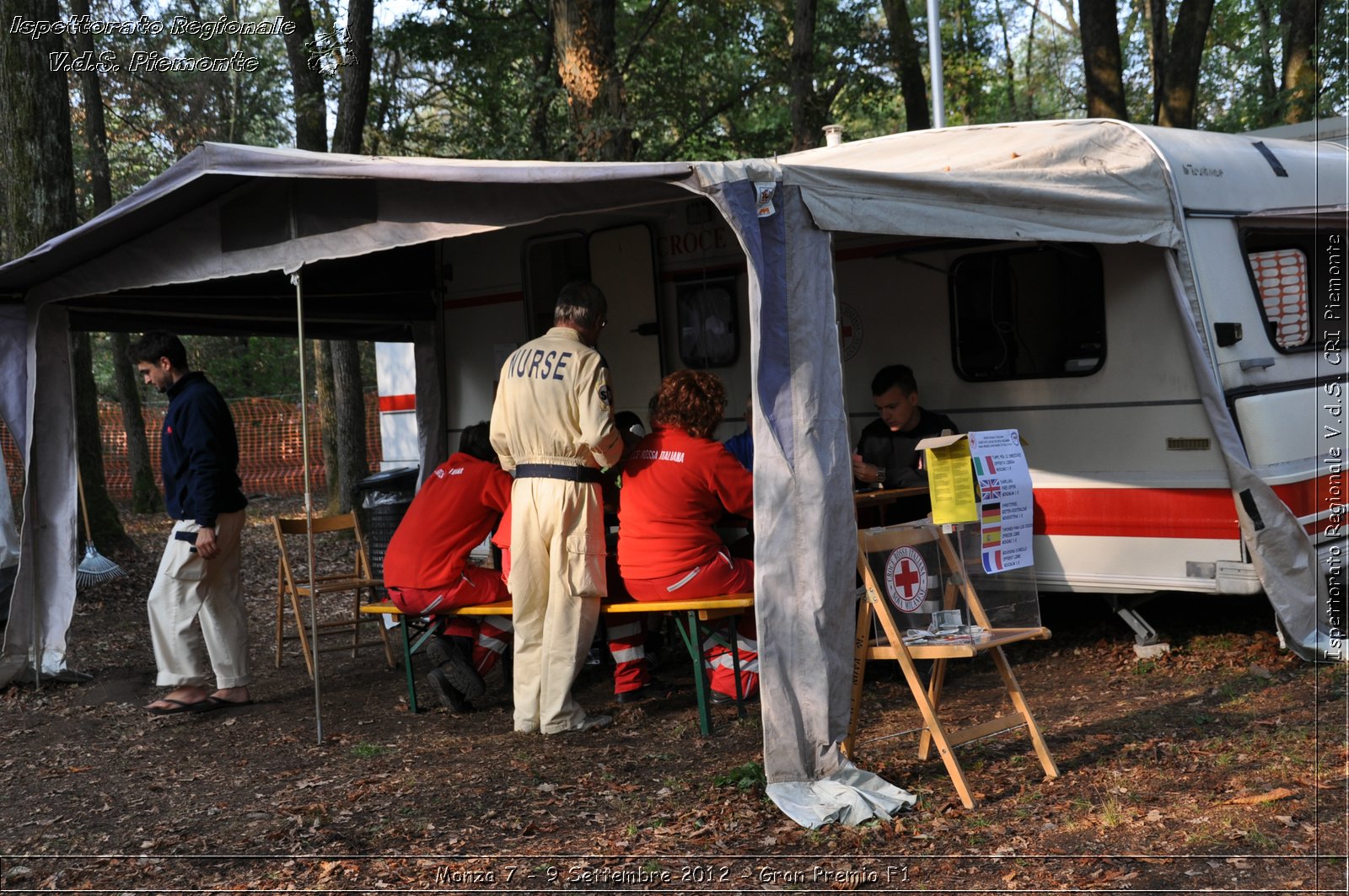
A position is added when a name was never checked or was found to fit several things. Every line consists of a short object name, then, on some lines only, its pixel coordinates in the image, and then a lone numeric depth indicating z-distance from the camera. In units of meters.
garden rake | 10.03
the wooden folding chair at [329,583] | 7.30
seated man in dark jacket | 6.29
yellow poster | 4.44
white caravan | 5.84
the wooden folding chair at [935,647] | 4.33
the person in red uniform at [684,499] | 5.38
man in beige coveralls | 5.39
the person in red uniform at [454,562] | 6.00
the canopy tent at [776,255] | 4.33
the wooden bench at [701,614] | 5.30
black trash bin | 8.91
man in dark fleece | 6.10
